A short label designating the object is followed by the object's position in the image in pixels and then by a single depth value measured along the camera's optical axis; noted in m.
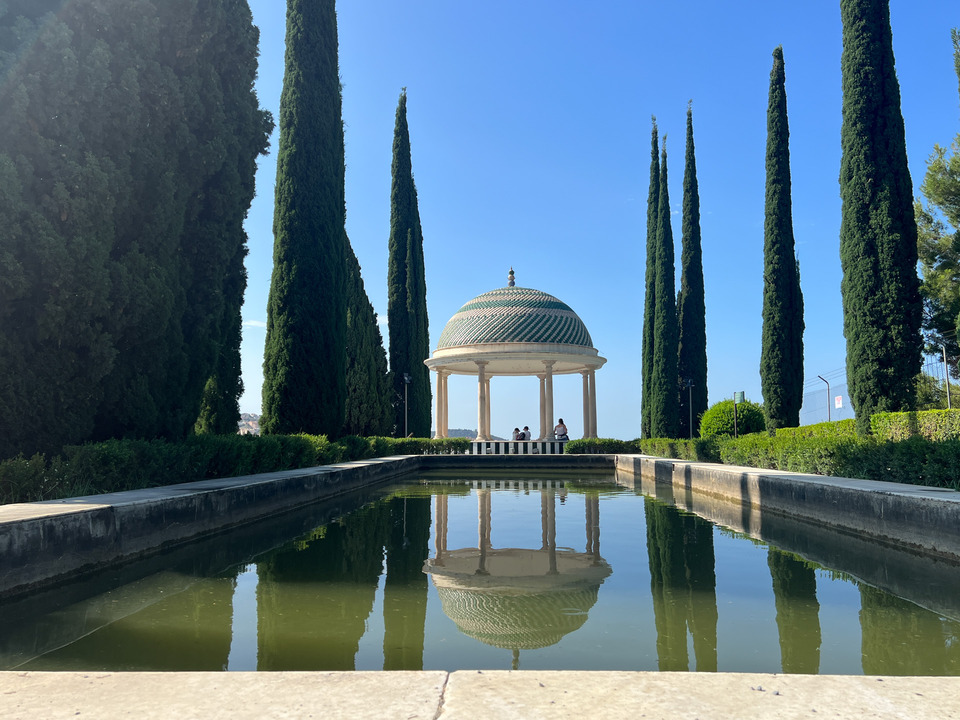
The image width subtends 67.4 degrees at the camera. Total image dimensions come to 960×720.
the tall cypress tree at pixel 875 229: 13.15
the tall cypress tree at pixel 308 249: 15.74
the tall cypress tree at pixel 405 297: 29.14
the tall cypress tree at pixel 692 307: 28.55
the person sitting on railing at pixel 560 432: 30.91
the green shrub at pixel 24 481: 6.84
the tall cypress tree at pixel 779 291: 19.33
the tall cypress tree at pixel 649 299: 28.73
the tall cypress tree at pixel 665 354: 26.59
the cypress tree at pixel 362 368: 23.59
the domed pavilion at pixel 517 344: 33.03
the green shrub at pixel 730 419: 23.11
